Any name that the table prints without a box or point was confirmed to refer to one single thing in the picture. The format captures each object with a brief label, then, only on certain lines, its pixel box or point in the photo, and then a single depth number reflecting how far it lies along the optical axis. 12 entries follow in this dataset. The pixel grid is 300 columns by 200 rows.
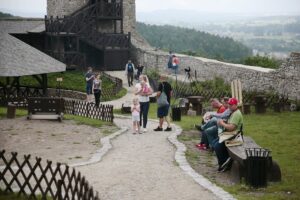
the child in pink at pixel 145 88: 17.64
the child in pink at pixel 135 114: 17.77
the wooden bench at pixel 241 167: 12.06
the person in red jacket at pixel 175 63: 34.56
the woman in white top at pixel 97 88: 24.52
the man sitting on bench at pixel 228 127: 12.88
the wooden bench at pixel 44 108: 20.21
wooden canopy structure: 23.25
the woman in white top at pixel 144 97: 17.69
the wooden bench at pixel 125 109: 24.70
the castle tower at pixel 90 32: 39.33
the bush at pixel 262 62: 41.81
